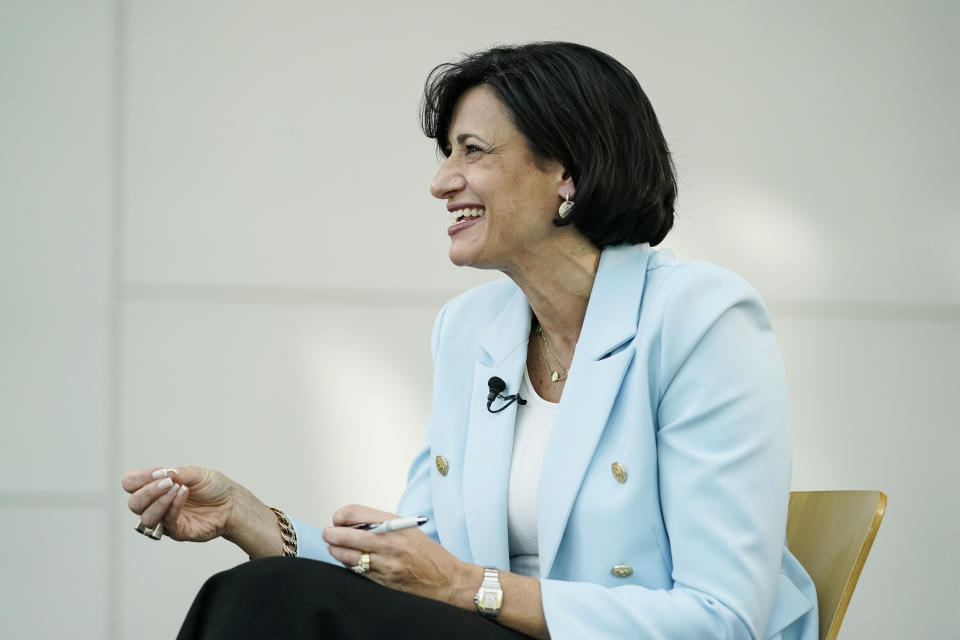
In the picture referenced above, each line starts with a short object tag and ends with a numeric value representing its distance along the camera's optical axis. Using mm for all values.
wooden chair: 4137
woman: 4100
